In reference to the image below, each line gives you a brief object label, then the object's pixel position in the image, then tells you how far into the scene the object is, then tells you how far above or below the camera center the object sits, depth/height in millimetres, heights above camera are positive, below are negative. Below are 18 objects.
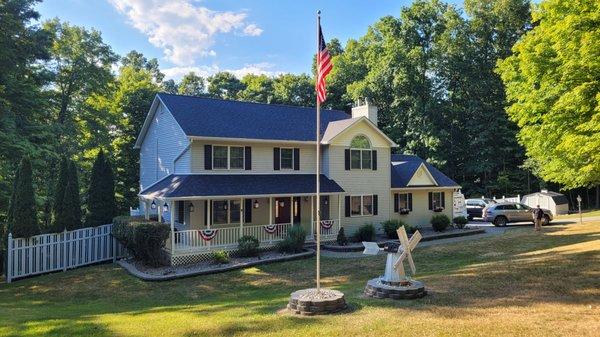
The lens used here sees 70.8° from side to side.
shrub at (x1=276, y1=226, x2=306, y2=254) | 19844 -2058
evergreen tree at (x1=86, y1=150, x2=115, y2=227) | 20719 +268
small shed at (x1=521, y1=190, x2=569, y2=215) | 37250 -527
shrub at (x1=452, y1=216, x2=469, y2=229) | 27720 -1633
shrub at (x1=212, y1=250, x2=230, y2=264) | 18109 -2505
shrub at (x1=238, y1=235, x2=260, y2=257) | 19172 -2151
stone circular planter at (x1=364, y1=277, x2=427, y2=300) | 9961 -2239
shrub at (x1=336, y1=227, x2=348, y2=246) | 22188 -2129
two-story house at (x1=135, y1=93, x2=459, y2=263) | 19891 +1351
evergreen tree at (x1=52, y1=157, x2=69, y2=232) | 18719 +36
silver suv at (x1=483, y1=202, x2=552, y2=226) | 29969 -1246
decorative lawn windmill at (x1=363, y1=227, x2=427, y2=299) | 10031 -2033
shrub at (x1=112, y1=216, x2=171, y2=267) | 16984 -1547
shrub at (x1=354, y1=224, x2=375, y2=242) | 22906 -1932
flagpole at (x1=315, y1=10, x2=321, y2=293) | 9672 +606
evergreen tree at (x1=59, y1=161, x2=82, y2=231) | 18938 -108
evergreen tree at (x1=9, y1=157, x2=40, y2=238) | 16922 -273
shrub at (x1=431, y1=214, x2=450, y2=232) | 26219 -1602
